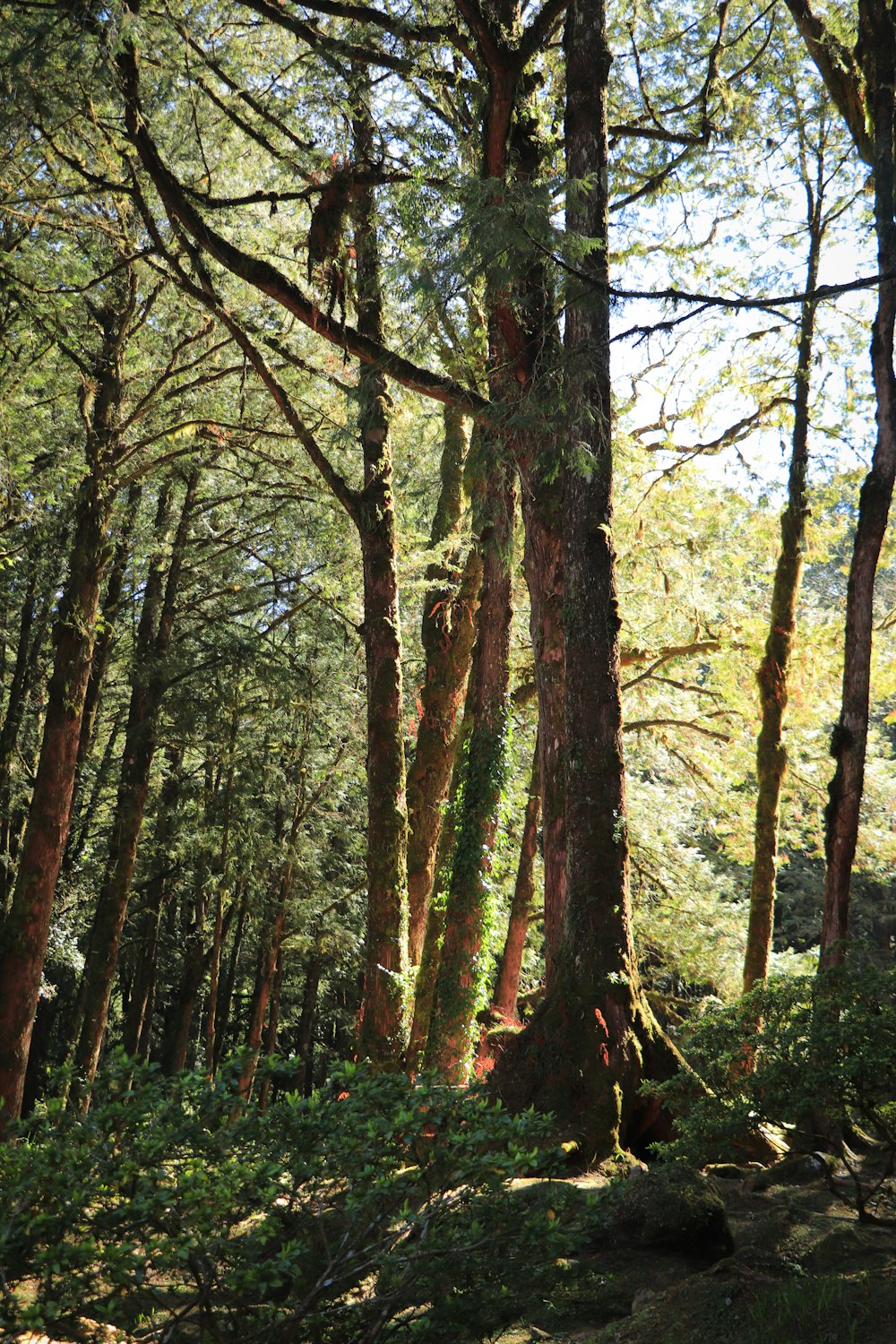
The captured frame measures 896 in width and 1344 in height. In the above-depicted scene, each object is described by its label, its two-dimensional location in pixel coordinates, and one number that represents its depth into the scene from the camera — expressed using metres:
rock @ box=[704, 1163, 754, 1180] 6.67
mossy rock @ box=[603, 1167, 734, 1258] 4.80
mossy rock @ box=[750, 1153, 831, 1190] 6.29
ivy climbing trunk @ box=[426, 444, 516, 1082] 8.96
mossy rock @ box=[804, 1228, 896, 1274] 4.37
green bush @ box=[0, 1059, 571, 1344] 2.74
